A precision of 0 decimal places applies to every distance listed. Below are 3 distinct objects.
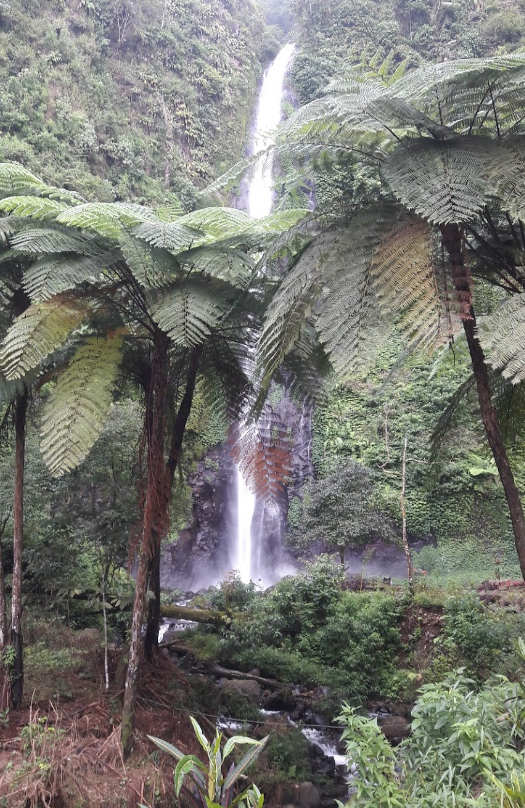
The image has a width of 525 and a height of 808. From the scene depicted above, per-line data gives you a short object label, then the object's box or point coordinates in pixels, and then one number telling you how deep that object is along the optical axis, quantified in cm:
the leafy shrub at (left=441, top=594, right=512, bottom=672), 612
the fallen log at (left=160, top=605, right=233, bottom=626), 763
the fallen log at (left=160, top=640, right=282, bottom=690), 625
